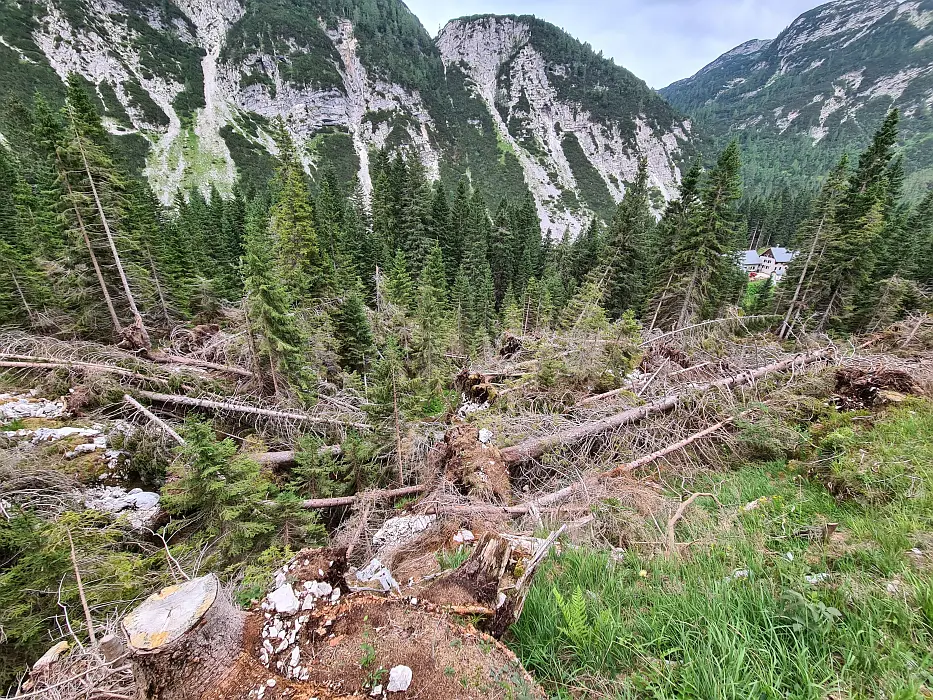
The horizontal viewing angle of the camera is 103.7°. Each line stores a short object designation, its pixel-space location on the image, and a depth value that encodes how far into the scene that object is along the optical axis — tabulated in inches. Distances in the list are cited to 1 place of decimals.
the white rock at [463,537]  171.0
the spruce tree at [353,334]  701.3
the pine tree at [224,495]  214.1
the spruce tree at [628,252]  965.8
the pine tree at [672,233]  879.7
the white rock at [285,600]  105.5
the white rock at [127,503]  271.9
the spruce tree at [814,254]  943.0
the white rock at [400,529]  200.5
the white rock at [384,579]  126.2
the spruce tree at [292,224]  668.7
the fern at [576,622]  102.5
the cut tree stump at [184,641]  86.8
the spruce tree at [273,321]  396.8
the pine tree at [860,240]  932.6
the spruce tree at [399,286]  1016.2
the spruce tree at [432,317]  771.2
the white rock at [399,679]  87.4
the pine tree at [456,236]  1569.9
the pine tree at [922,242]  1149.1
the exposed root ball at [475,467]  239.9
